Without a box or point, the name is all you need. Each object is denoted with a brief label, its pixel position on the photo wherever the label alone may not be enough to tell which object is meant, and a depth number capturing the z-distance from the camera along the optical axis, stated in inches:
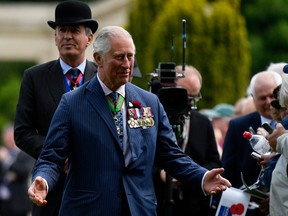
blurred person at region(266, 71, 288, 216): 364.1
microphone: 442.9
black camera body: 438.6
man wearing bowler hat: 419.8
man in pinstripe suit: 369.4
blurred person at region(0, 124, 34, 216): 815.7
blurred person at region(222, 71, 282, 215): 457.4
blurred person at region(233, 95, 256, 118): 559.8
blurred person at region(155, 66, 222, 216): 475.8
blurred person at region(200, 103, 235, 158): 674.2
